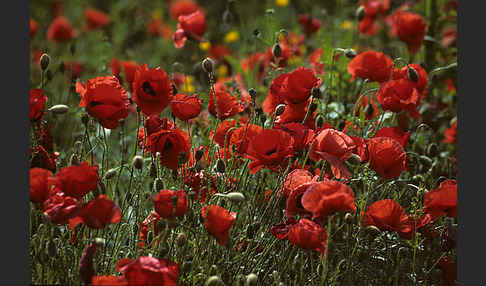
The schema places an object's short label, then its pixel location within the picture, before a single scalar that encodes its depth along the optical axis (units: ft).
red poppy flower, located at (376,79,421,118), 10.06
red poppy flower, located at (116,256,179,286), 9.05
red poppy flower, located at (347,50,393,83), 10.27
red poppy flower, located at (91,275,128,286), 9.04
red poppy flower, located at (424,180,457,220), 9.56
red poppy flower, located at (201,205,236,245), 9.32
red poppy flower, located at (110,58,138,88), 10.68
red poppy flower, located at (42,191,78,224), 9.21
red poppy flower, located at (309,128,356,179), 9.49
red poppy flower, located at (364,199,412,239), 9.56
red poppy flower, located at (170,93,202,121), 9.74
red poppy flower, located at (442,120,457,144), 11.00
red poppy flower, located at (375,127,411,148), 10.10
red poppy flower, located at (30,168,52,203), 9.18
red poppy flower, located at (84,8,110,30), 15.36
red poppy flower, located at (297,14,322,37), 12.37
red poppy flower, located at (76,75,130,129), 9.49
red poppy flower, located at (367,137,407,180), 9.64
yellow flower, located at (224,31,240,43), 14.71
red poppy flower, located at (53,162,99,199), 9.16
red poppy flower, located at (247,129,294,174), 9.54
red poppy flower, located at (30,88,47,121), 9.54
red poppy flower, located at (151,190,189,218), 9.26
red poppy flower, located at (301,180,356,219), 9.21
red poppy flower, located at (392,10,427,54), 10.97
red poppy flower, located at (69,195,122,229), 9.10
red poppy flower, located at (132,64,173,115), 9.53
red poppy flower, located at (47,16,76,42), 14.55
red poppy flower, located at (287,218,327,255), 9.32
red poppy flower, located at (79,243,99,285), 9.12
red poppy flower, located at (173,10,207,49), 10.71
